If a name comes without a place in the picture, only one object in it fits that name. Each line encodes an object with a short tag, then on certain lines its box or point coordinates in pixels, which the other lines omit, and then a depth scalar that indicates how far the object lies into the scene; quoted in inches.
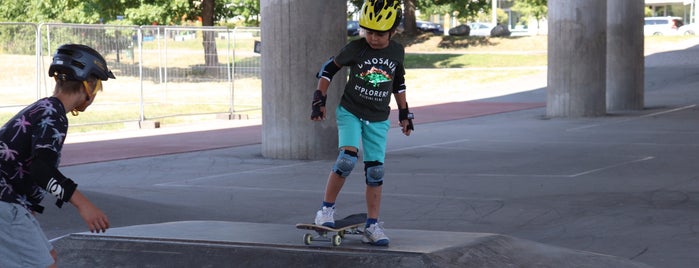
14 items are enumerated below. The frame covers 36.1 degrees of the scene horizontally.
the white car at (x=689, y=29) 2743.1
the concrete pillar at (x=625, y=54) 1083.9
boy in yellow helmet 285.0
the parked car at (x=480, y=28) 3785.7
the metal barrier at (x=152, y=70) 893.8
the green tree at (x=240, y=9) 1717.5
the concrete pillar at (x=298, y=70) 631.8
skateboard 282.2
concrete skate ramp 266.1
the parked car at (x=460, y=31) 2534.4
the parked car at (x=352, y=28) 2812.5
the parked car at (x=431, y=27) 3011.8
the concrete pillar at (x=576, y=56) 963.3
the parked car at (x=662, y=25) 2970.0
